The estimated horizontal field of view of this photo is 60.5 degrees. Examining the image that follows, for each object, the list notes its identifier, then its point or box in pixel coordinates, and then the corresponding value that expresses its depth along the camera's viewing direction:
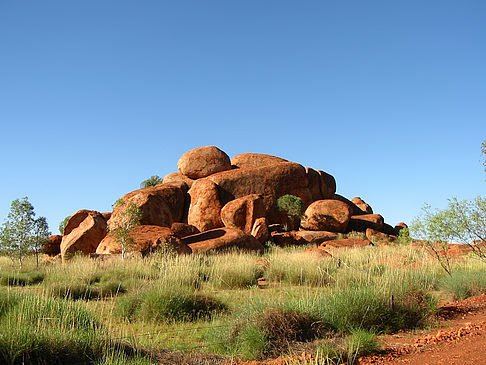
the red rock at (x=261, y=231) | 26.78
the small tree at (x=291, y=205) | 32.22
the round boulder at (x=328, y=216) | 33.38
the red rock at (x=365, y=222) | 35.56
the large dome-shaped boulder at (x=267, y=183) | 33.19
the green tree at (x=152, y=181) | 48.03
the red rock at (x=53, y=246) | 29.77
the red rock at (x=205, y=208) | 30.92
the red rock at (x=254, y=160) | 39.03
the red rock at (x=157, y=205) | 25.98
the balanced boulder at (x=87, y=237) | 22.98
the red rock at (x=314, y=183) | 37.88
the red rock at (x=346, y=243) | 26.03
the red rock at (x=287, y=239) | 27.86
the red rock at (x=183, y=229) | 24.34
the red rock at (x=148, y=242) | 18.86
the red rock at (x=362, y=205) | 45.16
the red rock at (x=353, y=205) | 39.72
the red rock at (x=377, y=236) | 32.27
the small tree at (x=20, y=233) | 19.34
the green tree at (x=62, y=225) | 41.15
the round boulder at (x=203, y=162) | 36.38
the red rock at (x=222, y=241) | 21.61
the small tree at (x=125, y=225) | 18.08
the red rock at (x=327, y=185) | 39.00
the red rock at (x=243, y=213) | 28.92
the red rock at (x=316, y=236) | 30.64
